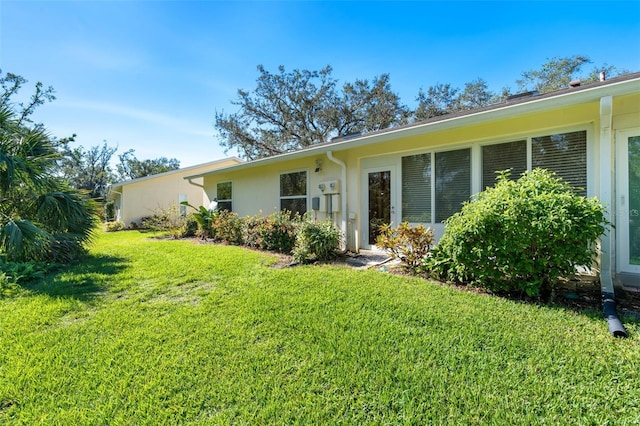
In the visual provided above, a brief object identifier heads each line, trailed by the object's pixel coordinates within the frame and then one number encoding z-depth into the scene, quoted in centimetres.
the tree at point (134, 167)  3438
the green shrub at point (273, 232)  720
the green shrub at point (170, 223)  1235
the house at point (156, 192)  1759
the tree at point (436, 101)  1966
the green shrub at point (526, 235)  348
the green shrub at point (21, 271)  523
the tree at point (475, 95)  1891
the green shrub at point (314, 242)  608
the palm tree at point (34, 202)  549
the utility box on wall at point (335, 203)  750
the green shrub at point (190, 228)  1200
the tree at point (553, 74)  1778
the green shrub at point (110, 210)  2196
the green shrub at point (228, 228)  898
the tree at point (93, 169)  3081
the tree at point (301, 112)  2072
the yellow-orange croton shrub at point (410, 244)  496
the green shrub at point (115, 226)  1672
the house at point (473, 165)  418
